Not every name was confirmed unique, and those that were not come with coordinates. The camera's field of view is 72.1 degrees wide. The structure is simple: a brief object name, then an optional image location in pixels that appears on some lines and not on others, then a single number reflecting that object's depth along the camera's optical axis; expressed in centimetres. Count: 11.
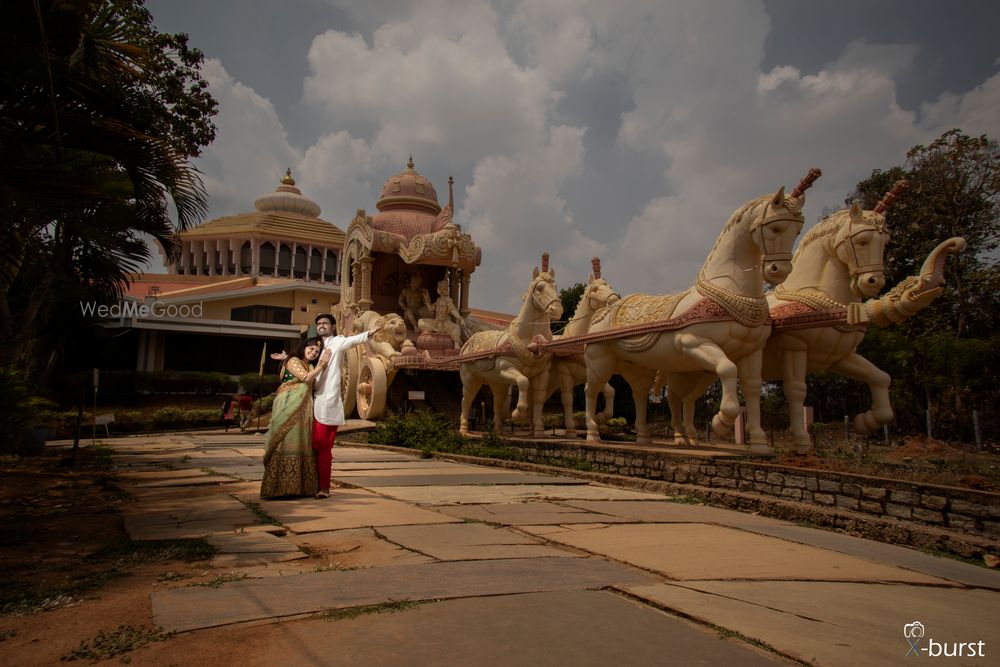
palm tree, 496
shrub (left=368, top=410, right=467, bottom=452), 1197
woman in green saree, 612
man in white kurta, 631
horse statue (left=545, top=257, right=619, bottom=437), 1115
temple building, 1948
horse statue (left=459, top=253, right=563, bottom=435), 1171
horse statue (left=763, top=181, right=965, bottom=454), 754
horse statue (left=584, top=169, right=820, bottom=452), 759
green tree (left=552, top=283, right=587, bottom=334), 2444
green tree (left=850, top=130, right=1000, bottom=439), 1535
